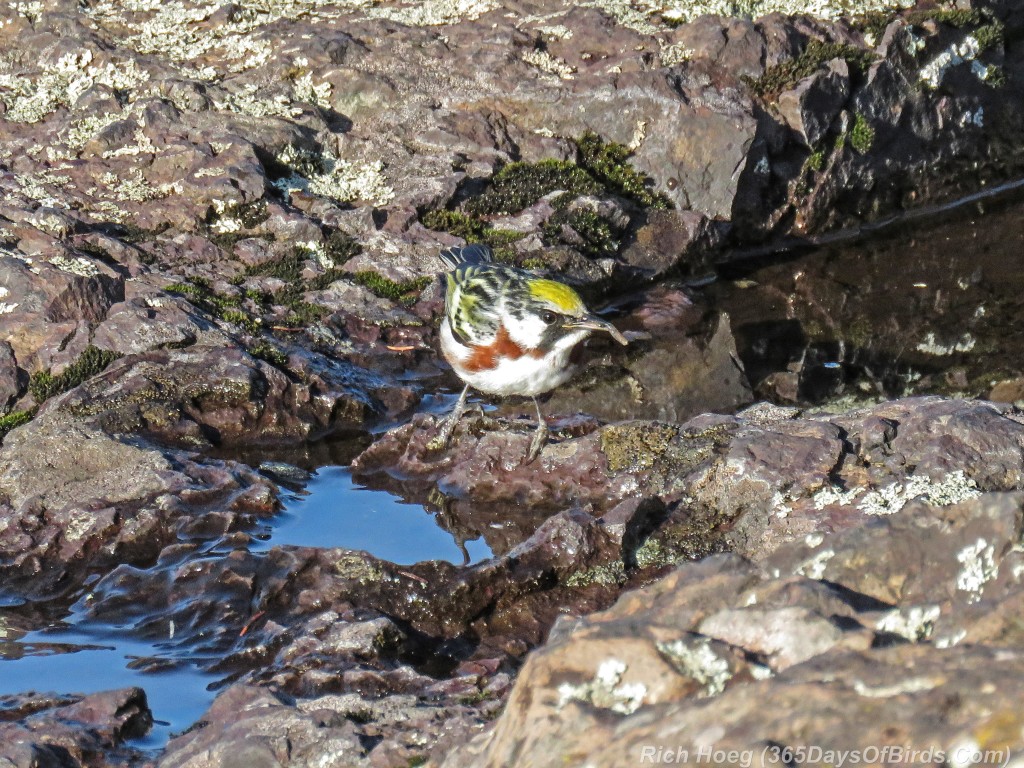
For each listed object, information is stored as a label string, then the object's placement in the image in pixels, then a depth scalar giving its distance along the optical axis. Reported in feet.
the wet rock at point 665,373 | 28.99
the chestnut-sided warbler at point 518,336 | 23.81
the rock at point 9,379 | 25.95
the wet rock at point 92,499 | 21.06
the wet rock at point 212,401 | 25.25
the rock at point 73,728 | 14.03
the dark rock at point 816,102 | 38.14
